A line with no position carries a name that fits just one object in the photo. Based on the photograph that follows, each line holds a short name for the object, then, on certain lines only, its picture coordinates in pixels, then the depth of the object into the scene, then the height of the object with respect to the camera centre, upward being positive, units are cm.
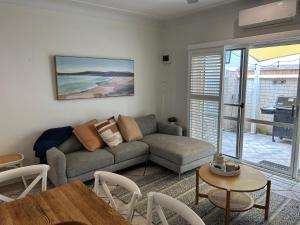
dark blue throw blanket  305 -78
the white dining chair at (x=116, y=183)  141 -68
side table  275 -94
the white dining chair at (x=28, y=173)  168 -68
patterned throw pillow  345 -75
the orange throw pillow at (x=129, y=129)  371 -74
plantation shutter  380 -15
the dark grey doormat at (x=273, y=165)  340 -128
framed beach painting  344 +13
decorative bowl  242 -95
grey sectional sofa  284 -101
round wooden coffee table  217 -100
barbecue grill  321 -43
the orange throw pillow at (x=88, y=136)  332 -78
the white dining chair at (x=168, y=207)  112 -67
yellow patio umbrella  313 +48
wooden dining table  122 -73
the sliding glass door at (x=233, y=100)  369 -27
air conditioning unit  280 +94
